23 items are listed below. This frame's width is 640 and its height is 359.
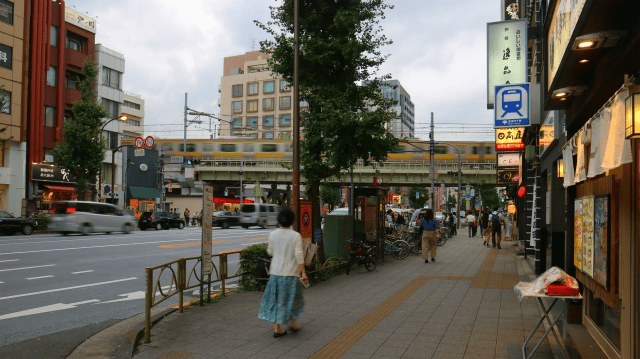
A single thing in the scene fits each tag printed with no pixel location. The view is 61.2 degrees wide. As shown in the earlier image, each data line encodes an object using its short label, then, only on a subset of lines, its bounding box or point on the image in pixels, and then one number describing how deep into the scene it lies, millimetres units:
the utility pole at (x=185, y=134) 48694
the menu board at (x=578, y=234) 7016
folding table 5270
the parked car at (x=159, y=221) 38319
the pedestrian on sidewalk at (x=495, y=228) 25172
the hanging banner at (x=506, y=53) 15008
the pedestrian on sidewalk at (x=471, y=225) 34050
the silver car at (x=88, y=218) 27812
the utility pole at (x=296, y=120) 12039
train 49500
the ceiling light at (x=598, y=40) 5289
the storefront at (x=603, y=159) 4746
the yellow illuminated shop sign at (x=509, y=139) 19875
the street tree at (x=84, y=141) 33531
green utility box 15348
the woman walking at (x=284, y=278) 6969
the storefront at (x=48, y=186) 36969
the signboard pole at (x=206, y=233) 8961
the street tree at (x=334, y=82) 13438
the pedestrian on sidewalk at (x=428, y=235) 17328
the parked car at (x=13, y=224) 28016
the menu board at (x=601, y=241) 5633
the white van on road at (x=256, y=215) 42688
